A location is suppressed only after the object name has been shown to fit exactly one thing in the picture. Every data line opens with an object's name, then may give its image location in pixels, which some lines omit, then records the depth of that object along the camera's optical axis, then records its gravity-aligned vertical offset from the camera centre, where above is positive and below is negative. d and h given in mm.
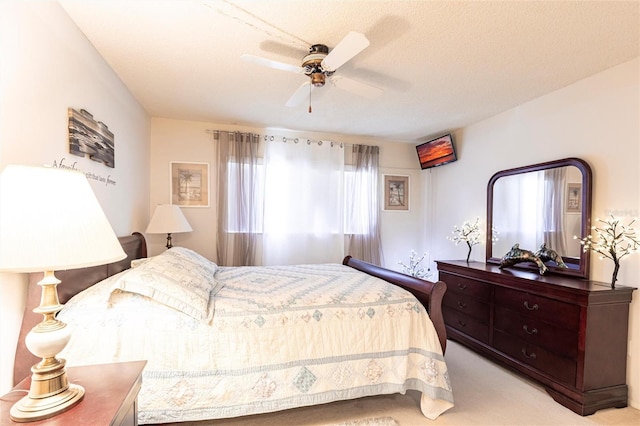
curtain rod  3984 +949
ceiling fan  1668 +910
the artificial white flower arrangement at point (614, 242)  2201 -229
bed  1576 -770
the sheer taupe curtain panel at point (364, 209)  4449 -22
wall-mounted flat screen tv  4105 +819
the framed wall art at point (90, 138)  1815 +449
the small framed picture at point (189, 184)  3850 +275
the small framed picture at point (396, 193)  4711 +246
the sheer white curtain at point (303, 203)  4098 +56
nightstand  946 -689
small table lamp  3275 -182
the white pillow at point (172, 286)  1649 -473
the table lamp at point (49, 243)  890 -126
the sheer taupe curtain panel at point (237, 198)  3900 +101
